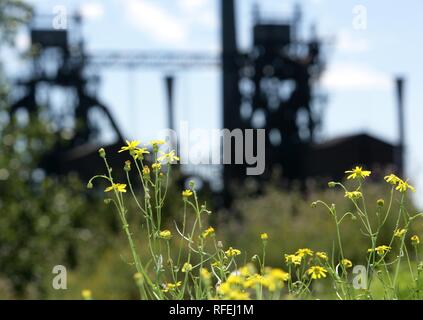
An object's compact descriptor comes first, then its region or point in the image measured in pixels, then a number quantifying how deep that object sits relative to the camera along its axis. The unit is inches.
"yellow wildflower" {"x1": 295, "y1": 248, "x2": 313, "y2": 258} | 197.7
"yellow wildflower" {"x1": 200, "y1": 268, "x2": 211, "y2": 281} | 151.6
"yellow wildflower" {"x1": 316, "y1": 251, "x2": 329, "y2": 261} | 202.3
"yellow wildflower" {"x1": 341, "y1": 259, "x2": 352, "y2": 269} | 206.2
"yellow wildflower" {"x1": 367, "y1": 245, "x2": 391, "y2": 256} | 209.0
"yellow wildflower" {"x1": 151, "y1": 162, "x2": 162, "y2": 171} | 205.4
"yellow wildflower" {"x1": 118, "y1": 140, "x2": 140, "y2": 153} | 203.3
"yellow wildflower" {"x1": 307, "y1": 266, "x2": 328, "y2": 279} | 196.9
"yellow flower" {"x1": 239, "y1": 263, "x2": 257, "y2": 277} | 155.6
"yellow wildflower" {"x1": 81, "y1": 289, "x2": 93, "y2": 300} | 161.5
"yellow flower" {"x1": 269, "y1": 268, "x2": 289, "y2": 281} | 131.5
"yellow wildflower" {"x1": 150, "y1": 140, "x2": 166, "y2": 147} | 207.9
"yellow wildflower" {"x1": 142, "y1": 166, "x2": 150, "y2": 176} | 202.3
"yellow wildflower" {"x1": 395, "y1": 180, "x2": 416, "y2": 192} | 206.5
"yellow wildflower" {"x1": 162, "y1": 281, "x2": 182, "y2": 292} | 200.2
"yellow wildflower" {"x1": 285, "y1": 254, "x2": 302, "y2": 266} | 196.0
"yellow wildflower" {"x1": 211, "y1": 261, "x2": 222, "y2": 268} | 202.8
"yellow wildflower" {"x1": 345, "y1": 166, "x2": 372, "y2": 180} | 209.3
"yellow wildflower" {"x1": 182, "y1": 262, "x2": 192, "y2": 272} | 193.3
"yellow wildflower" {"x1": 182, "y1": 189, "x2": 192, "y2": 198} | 203.7
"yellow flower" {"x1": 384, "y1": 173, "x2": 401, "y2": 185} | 205.4
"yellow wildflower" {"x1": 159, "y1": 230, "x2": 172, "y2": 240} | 200.1
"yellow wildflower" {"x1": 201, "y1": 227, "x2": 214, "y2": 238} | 204.8
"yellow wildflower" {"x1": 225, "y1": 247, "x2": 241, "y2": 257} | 206.2
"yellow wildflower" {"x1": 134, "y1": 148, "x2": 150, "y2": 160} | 204.6
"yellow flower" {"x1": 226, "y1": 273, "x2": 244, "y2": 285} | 148.4
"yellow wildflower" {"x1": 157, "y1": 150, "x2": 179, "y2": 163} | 205.7
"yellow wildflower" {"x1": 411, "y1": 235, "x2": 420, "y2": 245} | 201.0
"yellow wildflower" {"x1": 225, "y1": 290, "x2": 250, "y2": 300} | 139.1
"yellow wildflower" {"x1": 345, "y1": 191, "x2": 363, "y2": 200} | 204.6
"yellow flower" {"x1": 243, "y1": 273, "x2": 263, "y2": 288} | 156.0
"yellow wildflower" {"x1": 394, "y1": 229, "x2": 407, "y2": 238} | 196.5
